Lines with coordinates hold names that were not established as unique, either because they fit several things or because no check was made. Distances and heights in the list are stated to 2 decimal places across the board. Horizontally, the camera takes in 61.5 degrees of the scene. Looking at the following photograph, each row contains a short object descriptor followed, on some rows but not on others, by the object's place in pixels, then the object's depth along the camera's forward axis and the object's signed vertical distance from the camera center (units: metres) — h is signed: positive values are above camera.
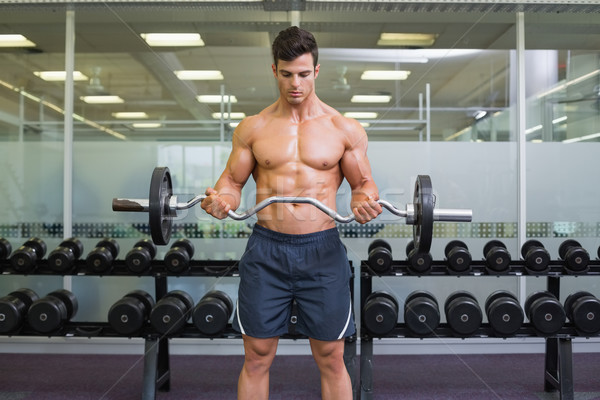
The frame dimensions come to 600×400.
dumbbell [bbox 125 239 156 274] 2.78 -0.31
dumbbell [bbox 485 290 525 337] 2.49 -0.55
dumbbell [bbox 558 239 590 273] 2.74 -0.29
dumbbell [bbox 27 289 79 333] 2.52 -0.56
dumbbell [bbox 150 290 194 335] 2.48 -0.56
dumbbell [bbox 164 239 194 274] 2.79 -0.31
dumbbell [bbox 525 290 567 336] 2.48 -0.55
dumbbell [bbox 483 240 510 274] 2.78 -0.30
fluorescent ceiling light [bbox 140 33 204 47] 3.62 +1.19
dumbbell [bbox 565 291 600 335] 2.49 -0.55
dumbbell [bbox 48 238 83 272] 2.81 -0.31
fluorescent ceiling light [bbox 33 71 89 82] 3.57 +0.91
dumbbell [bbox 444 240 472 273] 2.79 -0.30
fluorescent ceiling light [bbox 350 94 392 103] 3.63 +0.77
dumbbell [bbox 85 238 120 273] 2.79 -0.31
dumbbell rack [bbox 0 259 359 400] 2.48 -0.64
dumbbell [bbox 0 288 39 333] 2.50 -0.55
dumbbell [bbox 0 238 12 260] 2.95 -0.27
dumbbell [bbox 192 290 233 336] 2.49 -0.56
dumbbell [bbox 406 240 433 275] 2.78 -0.32
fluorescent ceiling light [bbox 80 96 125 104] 3.57 +0.74
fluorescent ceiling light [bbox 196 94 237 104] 3.62 +0.76
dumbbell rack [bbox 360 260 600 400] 2.49 -0.64
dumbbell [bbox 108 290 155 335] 2.51 -0.56
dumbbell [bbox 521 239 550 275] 2.77 -0.30
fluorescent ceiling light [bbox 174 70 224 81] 3.62 +0.93
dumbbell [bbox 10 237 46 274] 2.80 -0.31
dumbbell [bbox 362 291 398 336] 2.49 -0.55
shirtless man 1.65 -0.06
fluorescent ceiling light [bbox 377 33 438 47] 3.65 +1.20
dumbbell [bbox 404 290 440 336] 2.52 -0.56
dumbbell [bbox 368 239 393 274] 2.79 -0.31
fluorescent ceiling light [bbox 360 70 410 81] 3.65 +0.94
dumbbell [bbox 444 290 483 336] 2.51 -0.56
